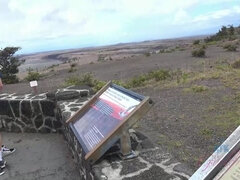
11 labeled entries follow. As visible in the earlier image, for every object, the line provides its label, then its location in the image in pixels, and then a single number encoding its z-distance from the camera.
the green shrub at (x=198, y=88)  5.38
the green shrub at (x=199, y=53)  12.95
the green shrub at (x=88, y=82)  6.94
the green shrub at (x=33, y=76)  11.80
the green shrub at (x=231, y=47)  13.76
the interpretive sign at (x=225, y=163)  0.93
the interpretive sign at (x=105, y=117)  1.78
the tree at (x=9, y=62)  13.23
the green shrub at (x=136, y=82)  6.91
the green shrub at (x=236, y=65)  7.91
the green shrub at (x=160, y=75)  7.20
